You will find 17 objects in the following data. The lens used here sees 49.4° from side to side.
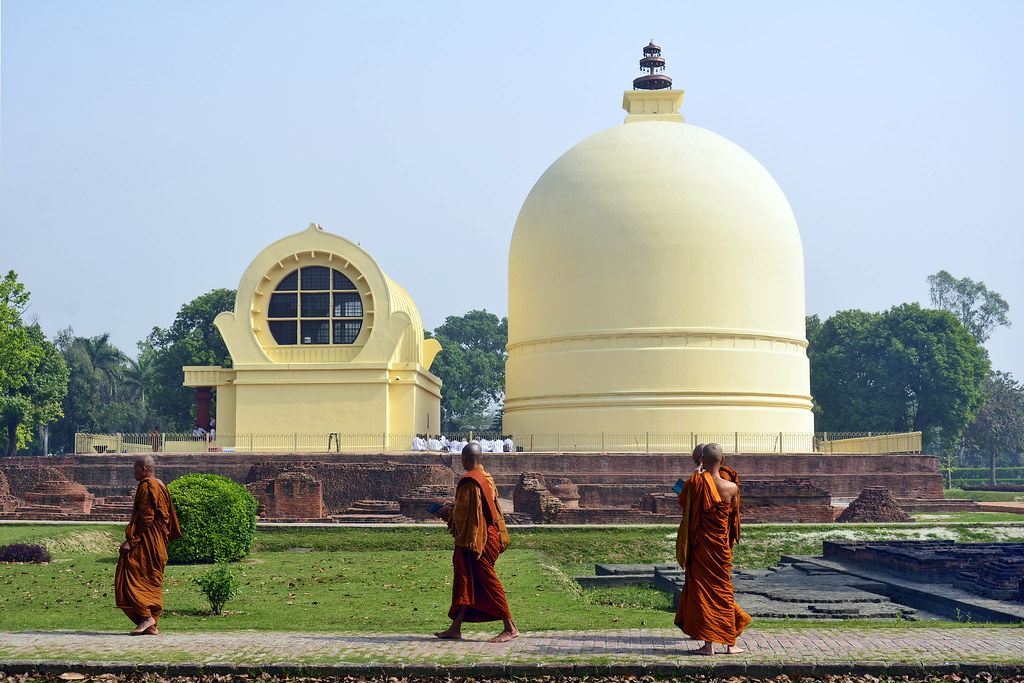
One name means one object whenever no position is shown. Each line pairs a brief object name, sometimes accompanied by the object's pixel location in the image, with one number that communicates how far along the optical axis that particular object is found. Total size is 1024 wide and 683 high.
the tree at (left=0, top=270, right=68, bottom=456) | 31.61
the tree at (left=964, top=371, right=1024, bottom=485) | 51.88
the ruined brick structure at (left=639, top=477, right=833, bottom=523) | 21.42
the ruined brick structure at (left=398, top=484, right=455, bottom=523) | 21.44
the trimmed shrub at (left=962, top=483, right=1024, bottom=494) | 40.56
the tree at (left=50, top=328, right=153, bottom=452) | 52.44
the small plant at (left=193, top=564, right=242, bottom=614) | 10.58
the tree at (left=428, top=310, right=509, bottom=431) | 62.31
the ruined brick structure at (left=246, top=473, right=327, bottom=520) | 22.27
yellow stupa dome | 28.81
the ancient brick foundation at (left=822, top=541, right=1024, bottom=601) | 11.79
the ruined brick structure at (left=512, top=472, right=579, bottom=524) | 20.75
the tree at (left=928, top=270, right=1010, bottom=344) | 60.66
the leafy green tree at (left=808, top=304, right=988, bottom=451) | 45.59
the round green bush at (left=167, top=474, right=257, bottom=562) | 15.34
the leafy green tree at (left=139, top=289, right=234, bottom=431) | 45.00
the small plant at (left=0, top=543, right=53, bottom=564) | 15.38
